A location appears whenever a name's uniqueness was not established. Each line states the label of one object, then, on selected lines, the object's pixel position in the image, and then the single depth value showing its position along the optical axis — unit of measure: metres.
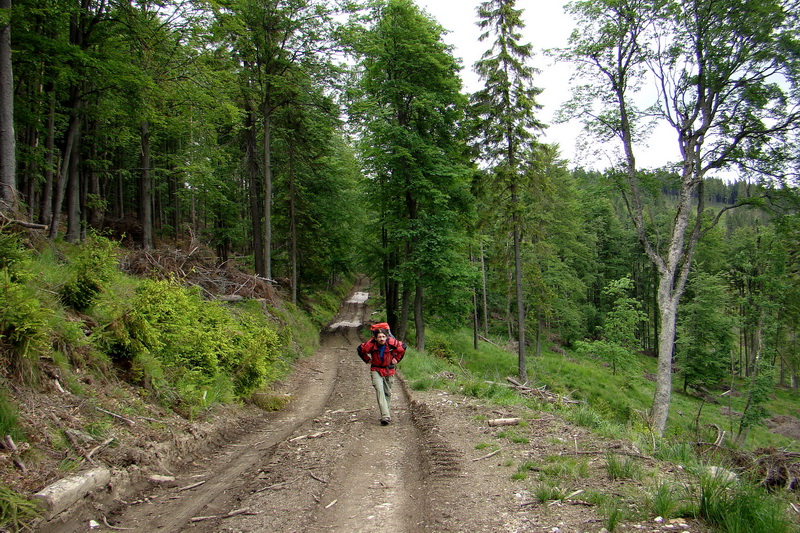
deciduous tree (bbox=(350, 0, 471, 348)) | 17.64
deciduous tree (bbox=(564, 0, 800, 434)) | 12.18
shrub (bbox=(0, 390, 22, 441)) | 3.99
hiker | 7.73
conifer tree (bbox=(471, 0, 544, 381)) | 17.03
